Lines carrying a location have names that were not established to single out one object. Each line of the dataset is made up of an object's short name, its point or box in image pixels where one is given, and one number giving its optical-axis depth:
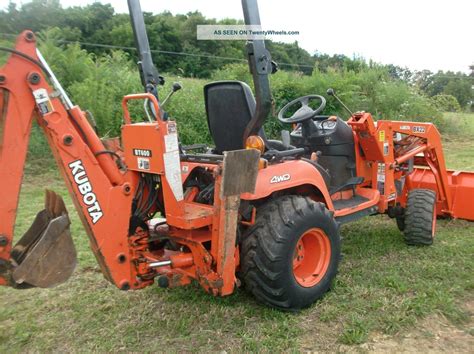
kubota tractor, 2.70
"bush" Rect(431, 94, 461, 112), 16.13
